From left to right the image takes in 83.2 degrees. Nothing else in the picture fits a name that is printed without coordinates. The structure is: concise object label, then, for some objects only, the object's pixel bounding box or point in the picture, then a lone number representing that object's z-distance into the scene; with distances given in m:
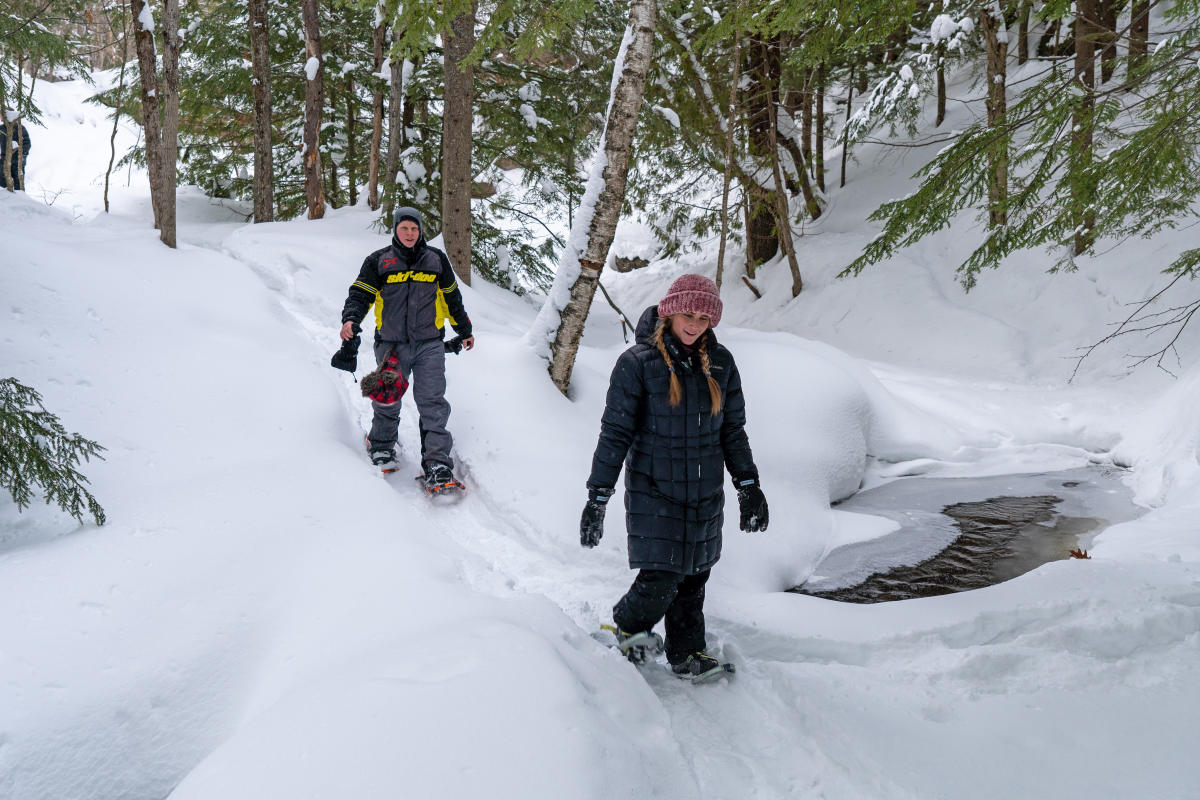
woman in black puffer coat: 3.09
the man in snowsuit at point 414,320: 5.27
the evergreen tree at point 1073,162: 4.29
